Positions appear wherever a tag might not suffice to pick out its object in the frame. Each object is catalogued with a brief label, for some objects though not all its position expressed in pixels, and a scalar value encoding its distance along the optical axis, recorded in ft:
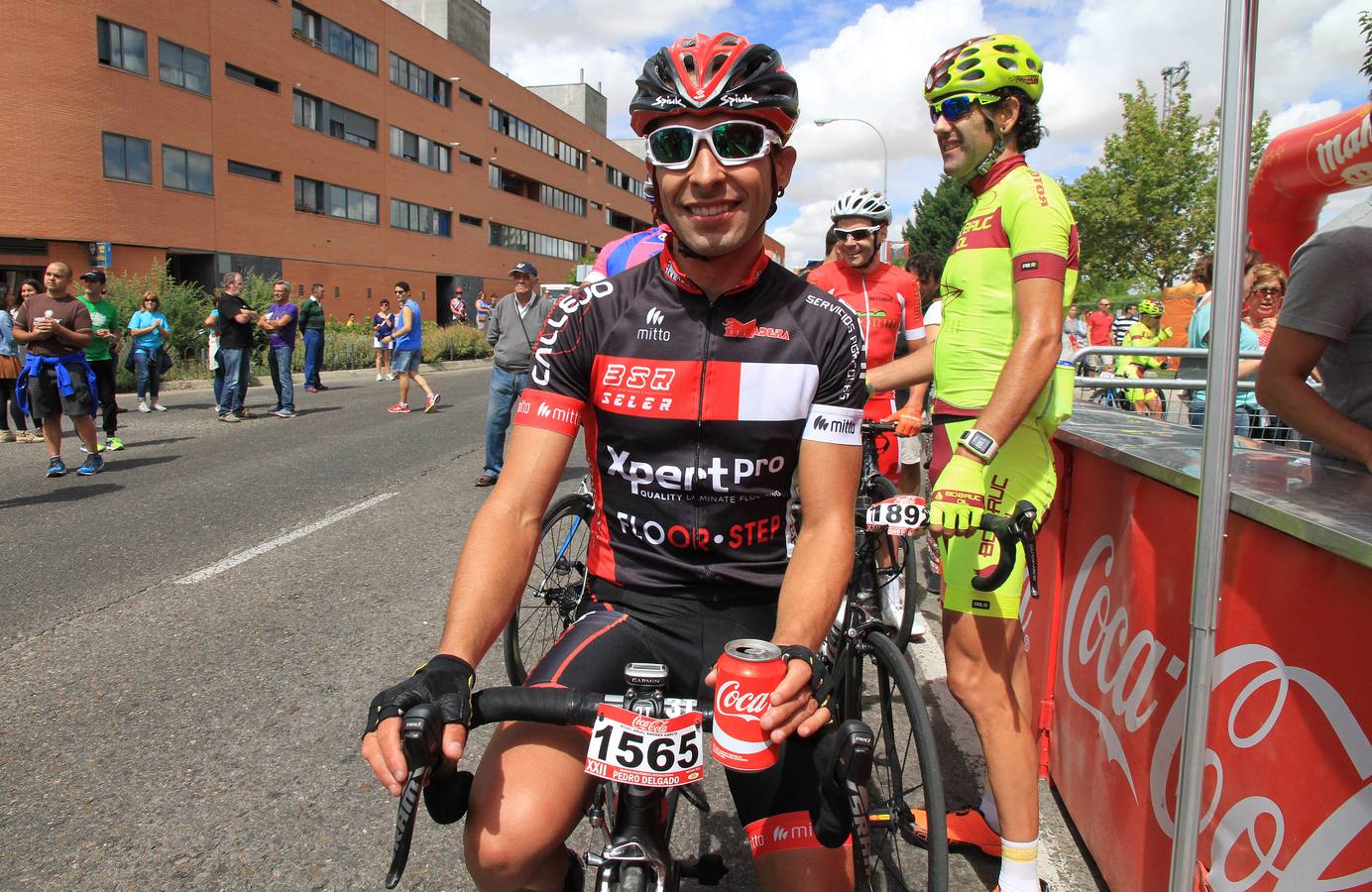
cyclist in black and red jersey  6.55
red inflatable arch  8.64
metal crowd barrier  11.17
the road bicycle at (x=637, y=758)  4.95
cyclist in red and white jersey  17.24
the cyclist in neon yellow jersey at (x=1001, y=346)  7.89
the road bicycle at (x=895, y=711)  7.18
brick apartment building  96.63
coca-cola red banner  5.18
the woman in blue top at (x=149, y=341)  49.14
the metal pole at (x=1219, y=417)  5.31
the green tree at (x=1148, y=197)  99.81
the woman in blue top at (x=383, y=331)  75.37
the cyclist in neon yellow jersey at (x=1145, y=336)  26.12
